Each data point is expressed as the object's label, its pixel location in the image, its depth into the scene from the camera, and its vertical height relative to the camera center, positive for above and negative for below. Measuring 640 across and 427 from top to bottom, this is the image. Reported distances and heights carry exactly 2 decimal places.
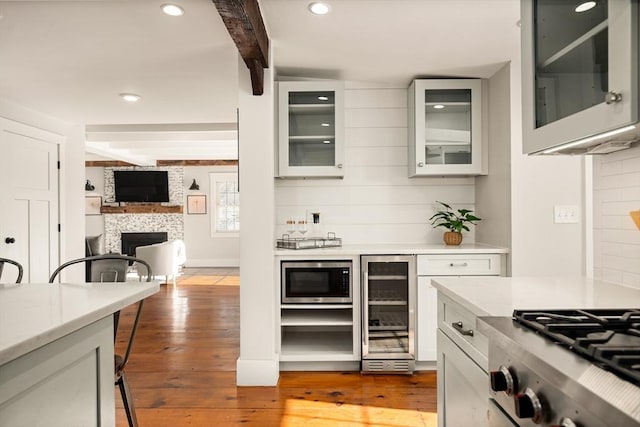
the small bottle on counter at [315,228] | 3.70 -0.12
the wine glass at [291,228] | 3.68 -0.12
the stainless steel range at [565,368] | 0.68 -0.27
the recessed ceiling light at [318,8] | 2.41 +1.15
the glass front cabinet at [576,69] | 1.03 +0.40
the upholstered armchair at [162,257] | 7.42 -0.72
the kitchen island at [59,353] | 0.94 -0.34
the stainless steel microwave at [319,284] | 3.18 -0.51
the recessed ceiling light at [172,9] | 2.47 +1.17
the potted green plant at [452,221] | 3.49 -0.06
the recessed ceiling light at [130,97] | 4.37 +1.19
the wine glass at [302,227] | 3.61 -0.11
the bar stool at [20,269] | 1.99 -0.25
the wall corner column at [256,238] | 2.98 -0.16
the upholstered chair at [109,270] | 2.16 -0.28
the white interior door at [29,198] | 4.58 +0.19
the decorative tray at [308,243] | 3.28 -0.22
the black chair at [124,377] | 1.88 -0.70
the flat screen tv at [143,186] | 10.19 +0.67
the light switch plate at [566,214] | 3.17 -0.01
